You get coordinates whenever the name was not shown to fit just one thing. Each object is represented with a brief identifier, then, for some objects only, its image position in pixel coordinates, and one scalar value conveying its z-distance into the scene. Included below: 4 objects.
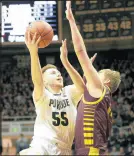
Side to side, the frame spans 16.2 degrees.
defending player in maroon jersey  3.69
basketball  4.57
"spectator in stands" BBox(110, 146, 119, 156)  12.30
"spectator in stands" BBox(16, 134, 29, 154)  12.52
